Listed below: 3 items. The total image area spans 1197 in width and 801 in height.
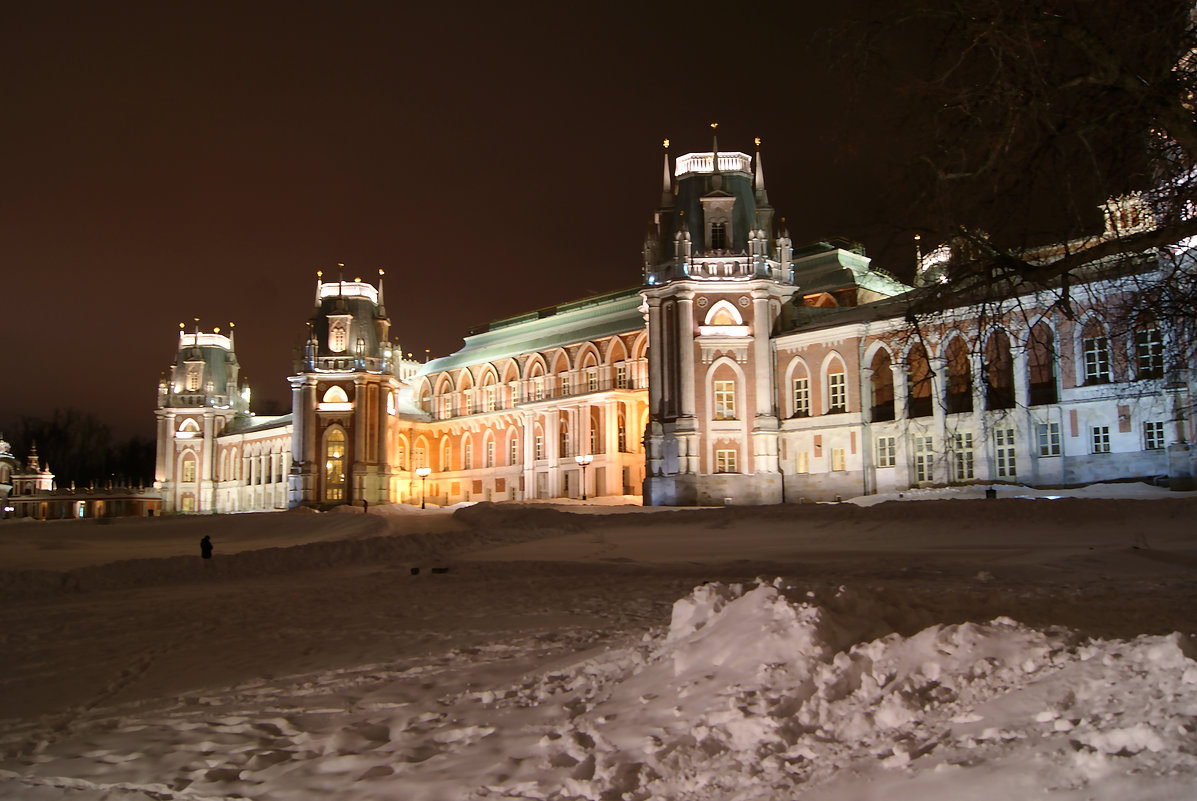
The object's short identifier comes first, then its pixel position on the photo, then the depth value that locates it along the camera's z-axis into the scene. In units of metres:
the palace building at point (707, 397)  40.66
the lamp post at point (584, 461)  62.55
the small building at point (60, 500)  96.94
